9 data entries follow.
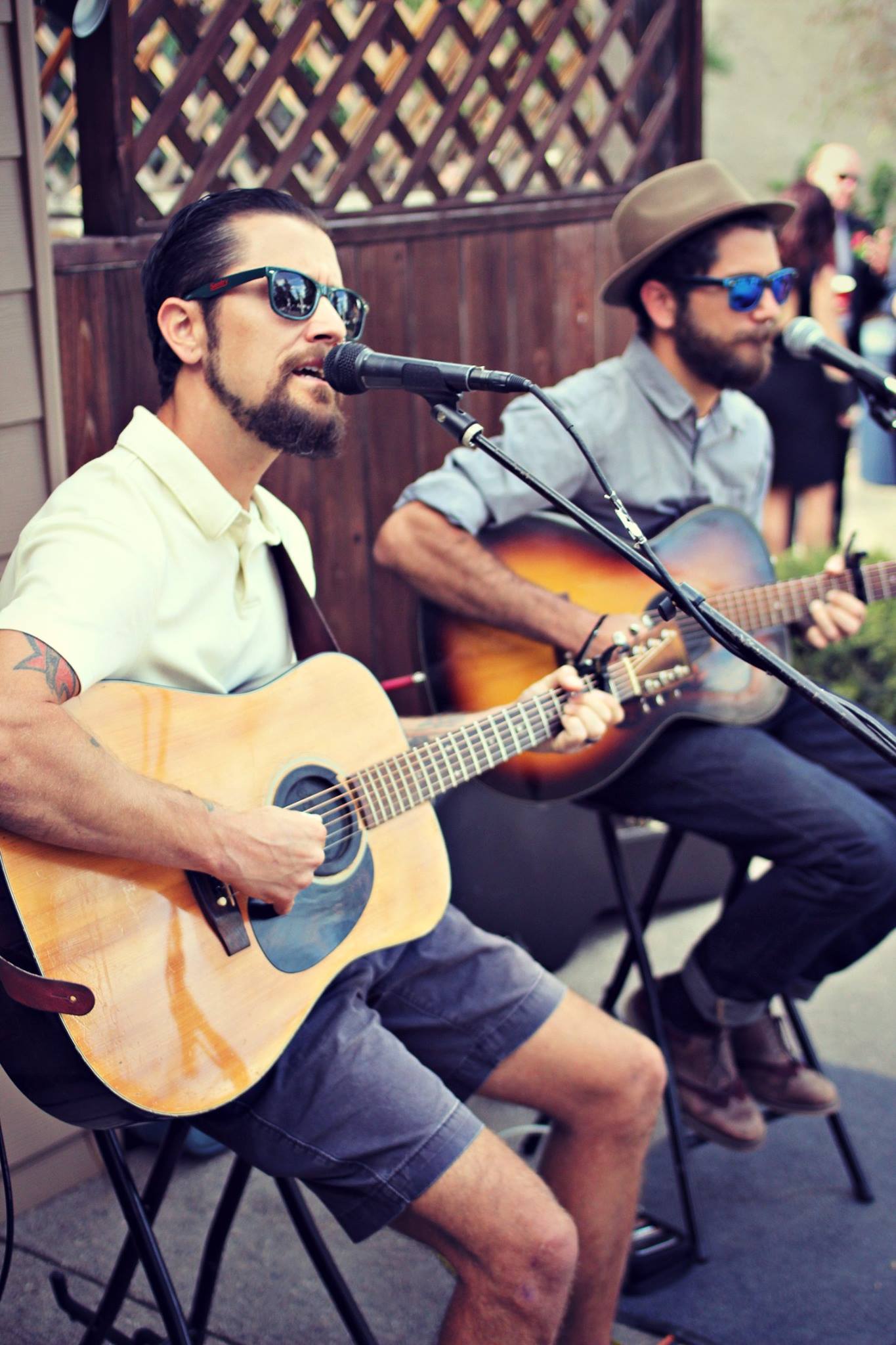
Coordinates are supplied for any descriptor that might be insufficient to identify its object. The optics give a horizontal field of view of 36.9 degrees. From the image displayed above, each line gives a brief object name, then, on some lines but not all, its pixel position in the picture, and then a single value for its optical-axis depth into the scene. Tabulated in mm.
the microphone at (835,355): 2176
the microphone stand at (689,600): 1467
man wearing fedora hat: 2383
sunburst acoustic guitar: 2449
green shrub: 4133
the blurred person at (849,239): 5848
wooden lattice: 2750
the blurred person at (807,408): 5090
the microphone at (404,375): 1473
